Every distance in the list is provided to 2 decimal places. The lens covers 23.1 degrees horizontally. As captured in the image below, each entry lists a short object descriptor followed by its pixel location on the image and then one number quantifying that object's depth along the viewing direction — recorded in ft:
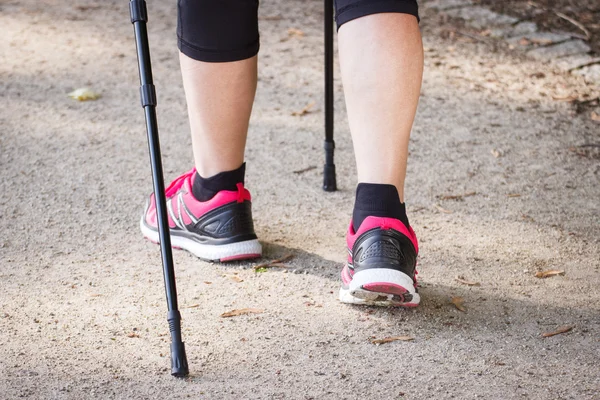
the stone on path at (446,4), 31.75
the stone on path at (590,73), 24.07
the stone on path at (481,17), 29.82
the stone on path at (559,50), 26.17
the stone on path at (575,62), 25.22
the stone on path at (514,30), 28.59
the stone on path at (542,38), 27.42
